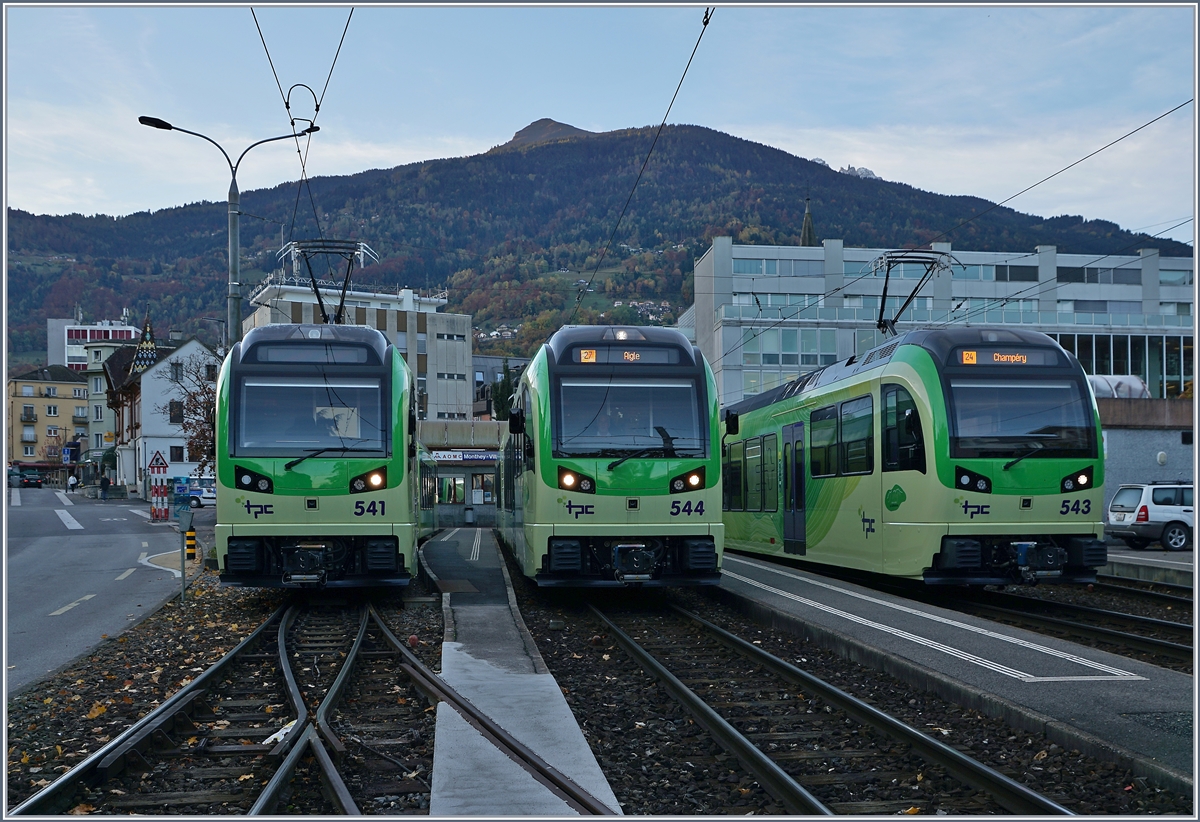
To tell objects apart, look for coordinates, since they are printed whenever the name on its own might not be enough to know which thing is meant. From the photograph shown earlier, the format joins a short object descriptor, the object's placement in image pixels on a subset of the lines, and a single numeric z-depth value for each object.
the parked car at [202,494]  55.41
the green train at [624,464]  13.16
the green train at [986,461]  13.01
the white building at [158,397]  71.78
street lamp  19.97
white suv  25.11
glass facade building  55.06
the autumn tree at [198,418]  38.55
